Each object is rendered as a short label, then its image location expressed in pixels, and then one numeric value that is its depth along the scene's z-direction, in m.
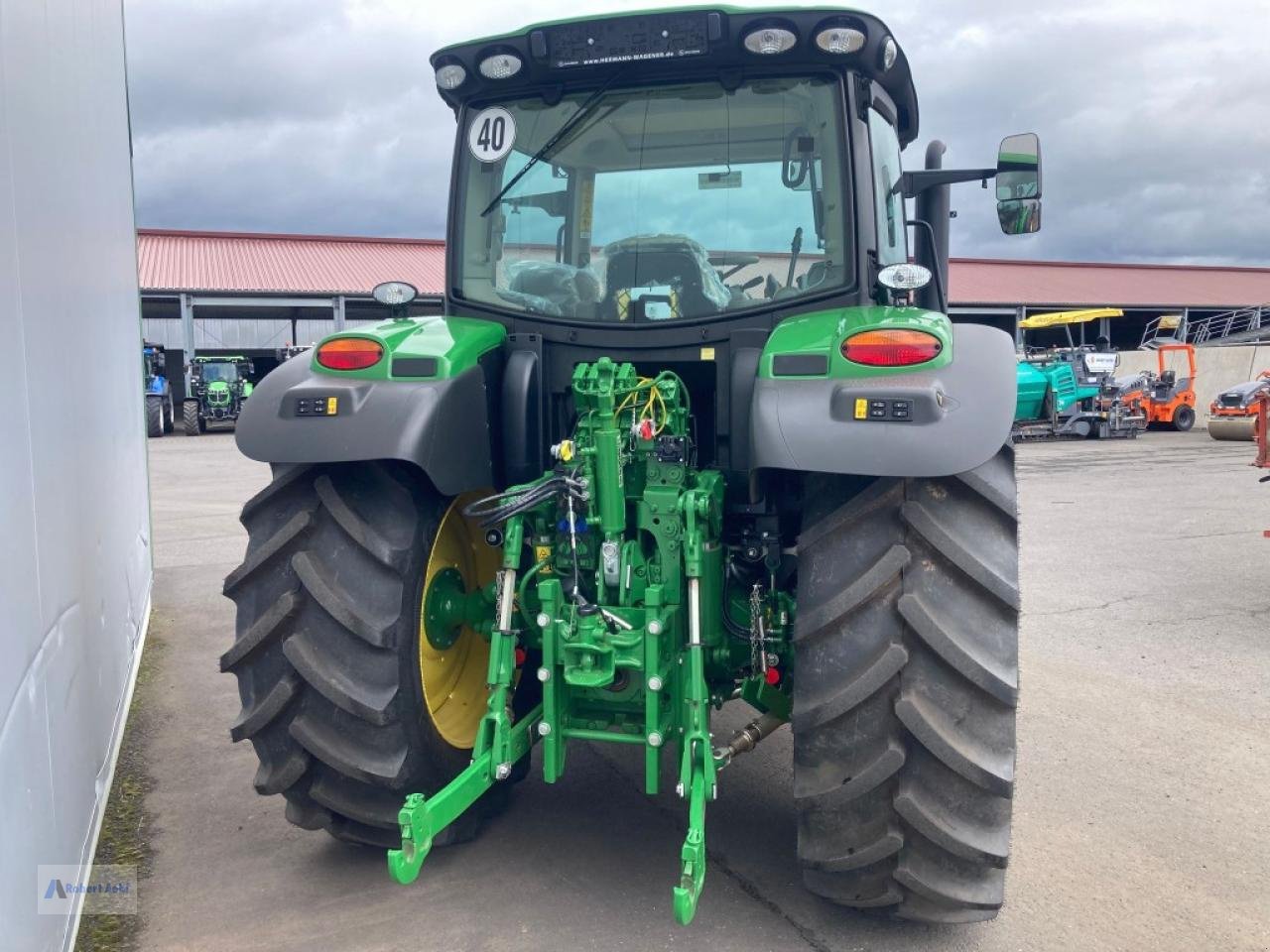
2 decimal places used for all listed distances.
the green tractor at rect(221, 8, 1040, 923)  2.65
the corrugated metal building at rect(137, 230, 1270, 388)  29.28
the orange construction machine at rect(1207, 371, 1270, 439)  19.92
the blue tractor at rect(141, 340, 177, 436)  24.98
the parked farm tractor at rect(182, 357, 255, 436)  26.11
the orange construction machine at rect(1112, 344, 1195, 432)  22.30
